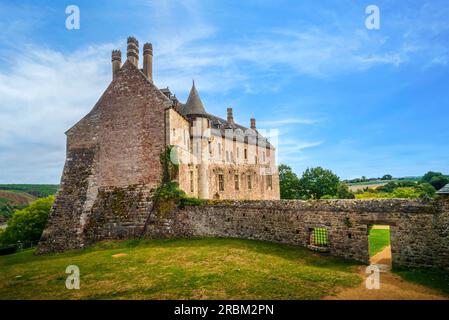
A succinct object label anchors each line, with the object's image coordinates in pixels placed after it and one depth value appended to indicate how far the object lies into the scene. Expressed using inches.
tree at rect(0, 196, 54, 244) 1444.4
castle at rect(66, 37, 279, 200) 777.6
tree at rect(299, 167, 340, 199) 1894.7
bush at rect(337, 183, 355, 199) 1844.2
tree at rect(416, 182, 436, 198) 1745.8
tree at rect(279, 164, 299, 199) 1957.4
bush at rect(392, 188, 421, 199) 1579.5
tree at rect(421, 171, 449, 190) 2114.2
